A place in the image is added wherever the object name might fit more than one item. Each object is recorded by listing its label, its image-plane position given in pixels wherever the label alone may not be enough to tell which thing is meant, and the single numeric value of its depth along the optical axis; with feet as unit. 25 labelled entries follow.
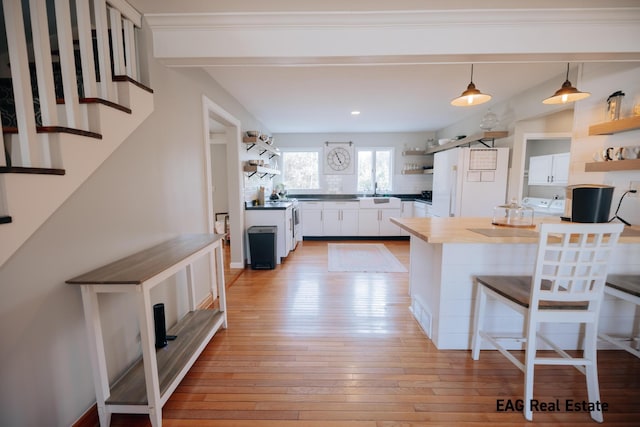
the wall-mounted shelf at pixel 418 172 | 18.60
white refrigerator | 11.80
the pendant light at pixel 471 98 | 7.11
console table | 3.97
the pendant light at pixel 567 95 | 6.79
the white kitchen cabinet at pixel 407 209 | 18.60
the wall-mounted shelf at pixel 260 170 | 12.56
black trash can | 12.28
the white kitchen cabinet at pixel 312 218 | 18.26
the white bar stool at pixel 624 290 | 5.13
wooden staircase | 3.39
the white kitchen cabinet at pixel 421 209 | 15.93
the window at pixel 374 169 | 19.86
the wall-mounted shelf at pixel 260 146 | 12.30
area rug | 12.36
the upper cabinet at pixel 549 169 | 12.89
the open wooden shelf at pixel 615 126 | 6.49
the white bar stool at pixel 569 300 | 4.44
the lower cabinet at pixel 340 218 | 18.20
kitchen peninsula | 6.17
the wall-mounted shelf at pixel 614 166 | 6.57
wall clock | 19.71
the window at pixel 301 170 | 20.08
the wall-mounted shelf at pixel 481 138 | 11.75
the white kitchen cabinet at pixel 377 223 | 18.15
